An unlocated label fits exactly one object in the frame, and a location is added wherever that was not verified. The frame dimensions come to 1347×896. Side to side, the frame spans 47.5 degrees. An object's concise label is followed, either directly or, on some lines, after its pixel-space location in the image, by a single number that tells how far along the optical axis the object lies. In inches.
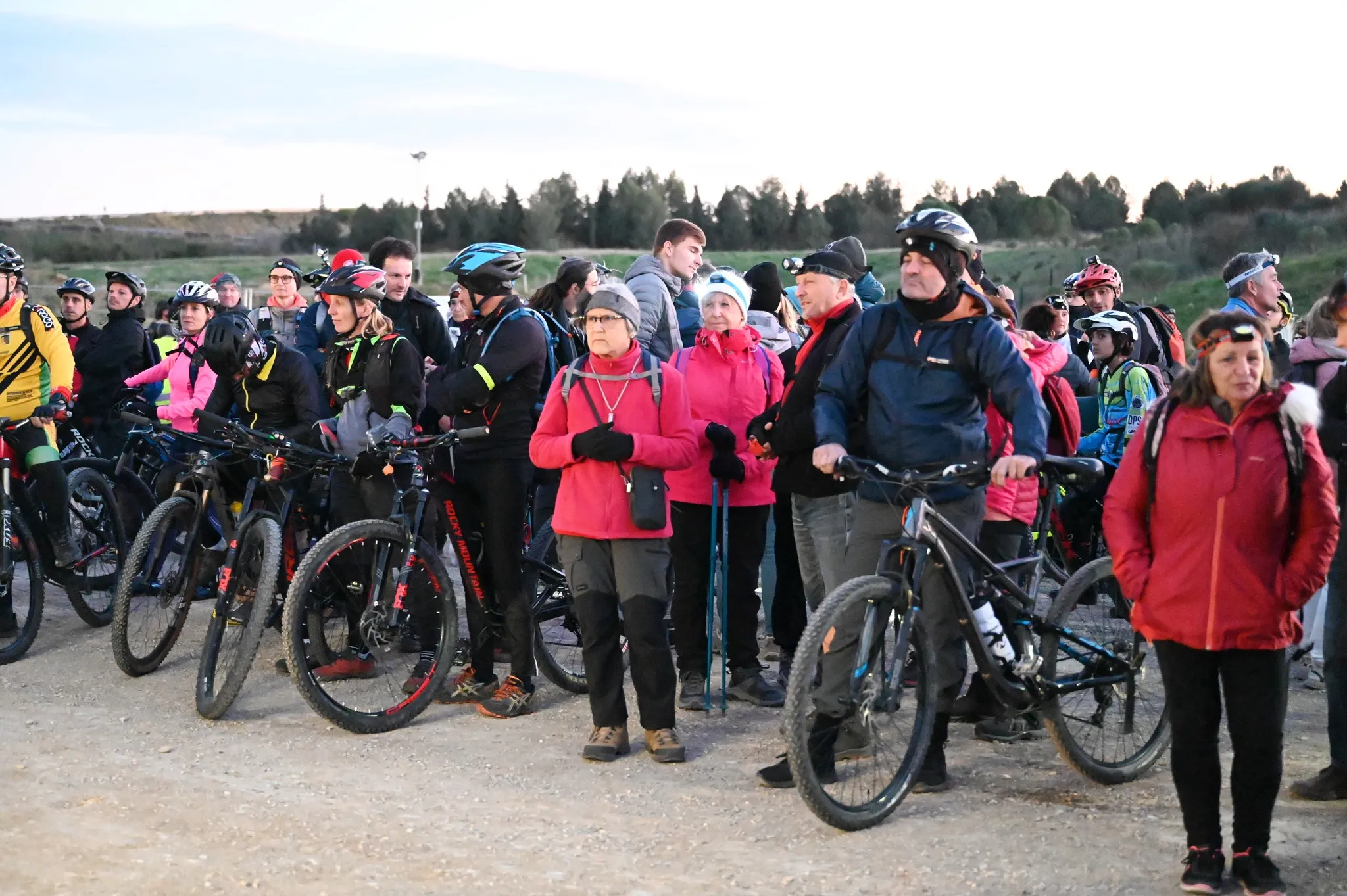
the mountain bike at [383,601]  265.1
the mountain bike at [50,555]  326.6
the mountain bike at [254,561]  273.4
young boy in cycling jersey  361.7
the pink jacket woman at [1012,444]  235.8
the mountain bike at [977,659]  204.2
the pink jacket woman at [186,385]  361.4
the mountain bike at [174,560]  297.1
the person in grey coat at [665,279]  323.0
